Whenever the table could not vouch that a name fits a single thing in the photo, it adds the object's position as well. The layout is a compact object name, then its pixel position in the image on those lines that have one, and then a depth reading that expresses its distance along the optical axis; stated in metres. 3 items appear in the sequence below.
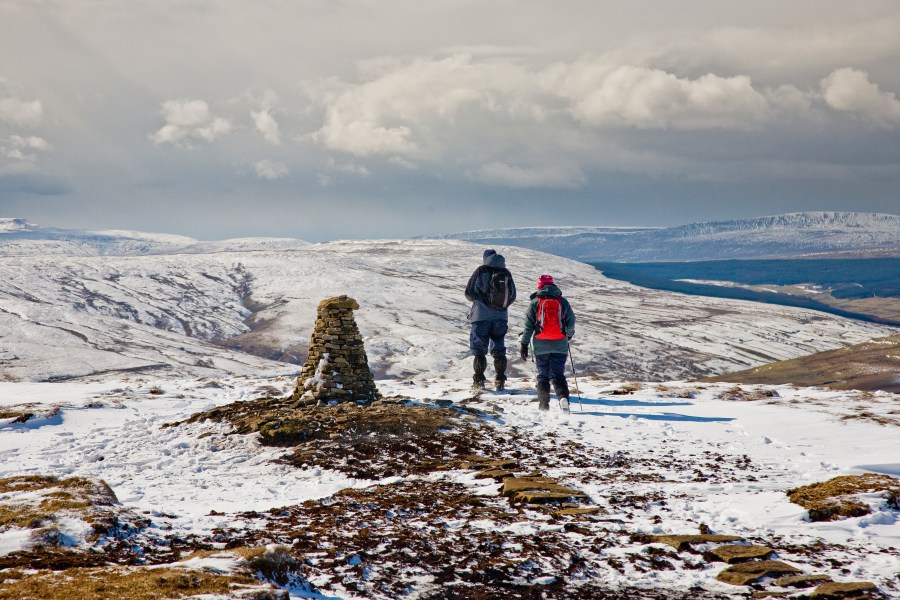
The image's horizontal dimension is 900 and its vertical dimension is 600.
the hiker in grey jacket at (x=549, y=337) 18.25
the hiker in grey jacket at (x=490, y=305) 21.06
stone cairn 18.41
